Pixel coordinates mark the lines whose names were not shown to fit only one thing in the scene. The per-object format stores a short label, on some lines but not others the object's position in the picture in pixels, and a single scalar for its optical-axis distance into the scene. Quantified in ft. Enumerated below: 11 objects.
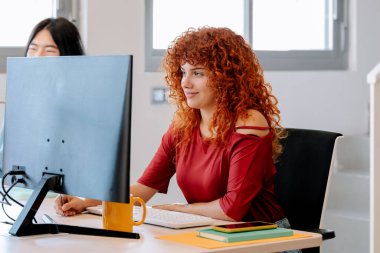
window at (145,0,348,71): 14.11
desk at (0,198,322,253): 5.92
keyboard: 6.91
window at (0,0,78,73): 12.66
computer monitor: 5.96
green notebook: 6.14
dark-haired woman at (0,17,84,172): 10.82
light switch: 13.57
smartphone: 6.28
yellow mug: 6.52
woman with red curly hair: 7.99
